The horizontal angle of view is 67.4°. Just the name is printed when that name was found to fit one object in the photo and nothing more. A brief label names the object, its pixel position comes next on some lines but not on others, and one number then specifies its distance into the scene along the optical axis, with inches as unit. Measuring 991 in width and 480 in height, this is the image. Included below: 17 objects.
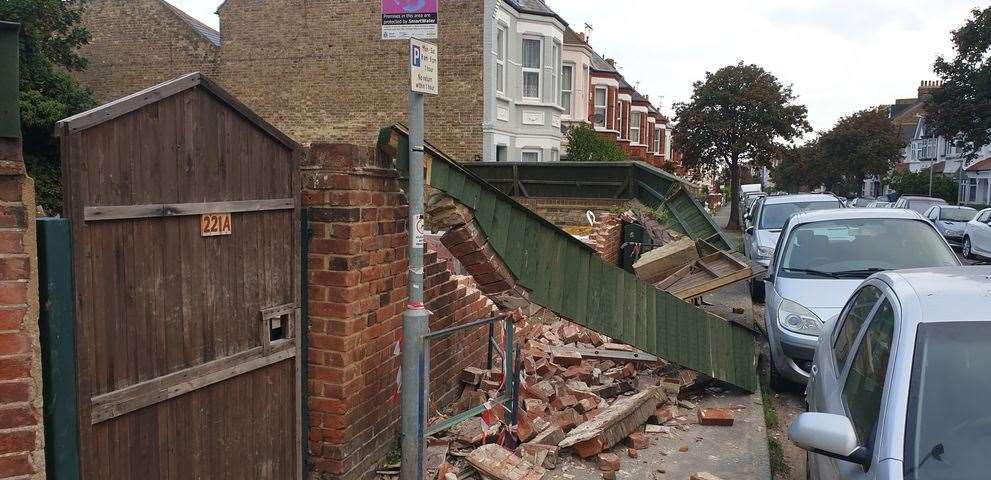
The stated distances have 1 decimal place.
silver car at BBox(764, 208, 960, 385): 267.6
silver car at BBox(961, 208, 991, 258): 745.0
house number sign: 130.6
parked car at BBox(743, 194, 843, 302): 553.3
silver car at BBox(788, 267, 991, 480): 105.9
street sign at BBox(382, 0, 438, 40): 164.1
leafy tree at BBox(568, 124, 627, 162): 997.2
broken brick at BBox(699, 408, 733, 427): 241.0
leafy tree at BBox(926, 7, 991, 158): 1155.3
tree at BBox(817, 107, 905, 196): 2064.5
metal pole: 164.1
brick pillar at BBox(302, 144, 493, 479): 159.6
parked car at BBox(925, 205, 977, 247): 889.5
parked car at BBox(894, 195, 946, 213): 1087.6
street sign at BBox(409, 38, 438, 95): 159.6
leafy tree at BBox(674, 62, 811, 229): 1210.0
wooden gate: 110.8
